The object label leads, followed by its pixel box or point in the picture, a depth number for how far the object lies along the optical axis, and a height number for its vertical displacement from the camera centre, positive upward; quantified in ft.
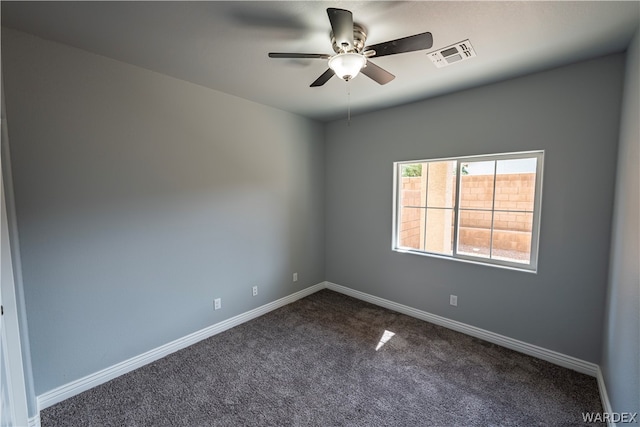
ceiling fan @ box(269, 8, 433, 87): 4.42 +2.73
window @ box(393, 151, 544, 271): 8.04 -0.57
